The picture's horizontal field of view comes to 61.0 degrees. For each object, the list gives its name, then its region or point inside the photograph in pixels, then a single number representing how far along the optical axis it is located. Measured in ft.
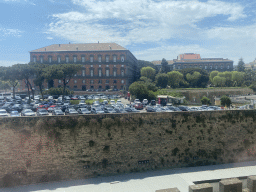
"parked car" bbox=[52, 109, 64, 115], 75.75
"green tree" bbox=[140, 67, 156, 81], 234.99
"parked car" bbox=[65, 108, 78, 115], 78.74
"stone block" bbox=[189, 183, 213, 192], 33.88
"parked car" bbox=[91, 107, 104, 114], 81.75
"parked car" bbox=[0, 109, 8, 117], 73.77
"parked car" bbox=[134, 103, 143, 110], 104.78
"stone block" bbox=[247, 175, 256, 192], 35.70
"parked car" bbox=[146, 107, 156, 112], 86.86
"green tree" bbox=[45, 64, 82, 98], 133.80
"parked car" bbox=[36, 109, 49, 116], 76.81
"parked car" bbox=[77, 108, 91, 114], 80.20
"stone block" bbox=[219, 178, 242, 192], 34.45
